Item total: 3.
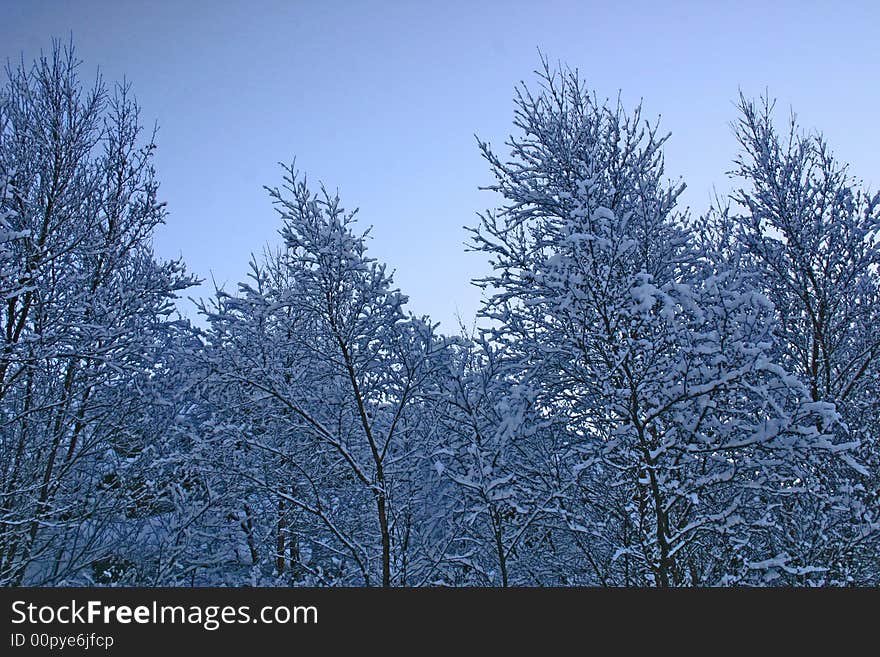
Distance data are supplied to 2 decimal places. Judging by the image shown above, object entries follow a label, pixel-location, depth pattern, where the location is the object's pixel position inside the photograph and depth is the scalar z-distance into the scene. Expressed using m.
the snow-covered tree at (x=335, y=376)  5.47
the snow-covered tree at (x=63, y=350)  5.52
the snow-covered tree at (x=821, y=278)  6.38
